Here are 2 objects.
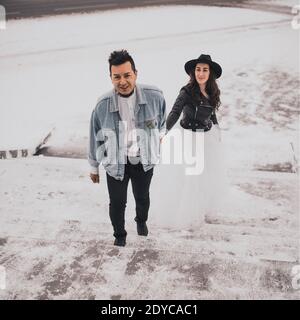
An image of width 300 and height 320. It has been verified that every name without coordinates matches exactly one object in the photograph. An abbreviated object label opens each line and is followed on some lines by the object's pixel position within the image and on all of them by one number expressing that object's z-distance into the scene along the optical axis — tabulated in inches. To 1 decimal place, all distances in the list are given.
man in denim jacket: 113.3
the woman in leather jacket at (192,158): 134.0
